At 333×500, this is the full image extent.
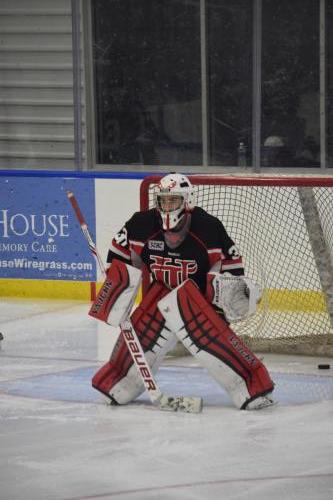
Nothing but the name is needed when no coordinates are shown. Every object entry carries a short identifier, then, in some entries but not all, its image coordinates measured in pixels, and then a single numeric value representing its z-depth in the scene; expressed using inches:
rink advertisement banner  857.5
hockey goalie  552.4
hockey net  687.1
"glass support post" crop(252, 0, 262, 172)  846.5
